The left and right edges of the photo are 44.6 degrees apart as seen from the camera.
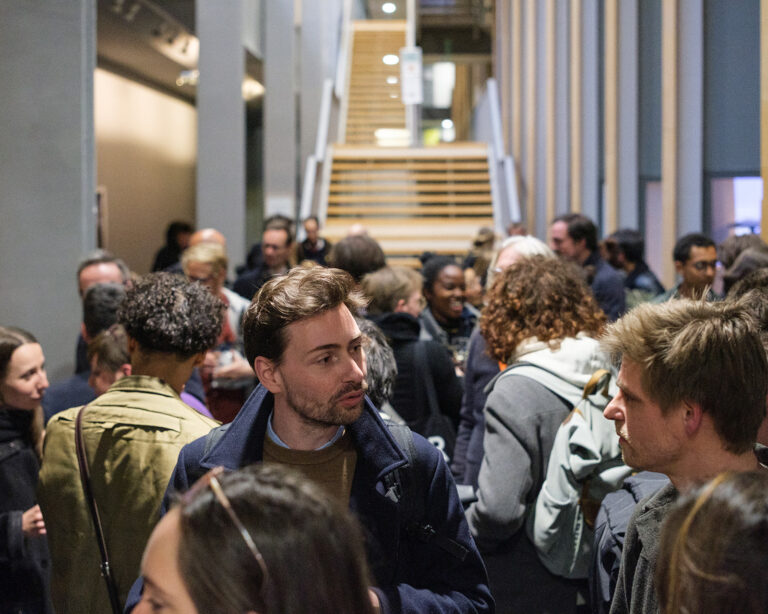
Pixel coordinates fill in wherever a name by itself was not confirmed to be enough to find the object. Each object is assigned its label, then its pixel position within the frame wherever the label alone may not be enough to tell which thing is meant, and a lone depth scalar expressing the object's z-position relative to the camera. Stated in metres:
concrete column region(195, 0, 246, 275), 11.00
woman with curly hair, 2.88
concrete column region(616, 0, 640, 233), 10.78
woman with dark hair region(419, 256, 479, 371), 5.20
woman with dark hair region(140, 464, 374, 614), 1.12
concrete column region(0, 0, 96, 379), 6.04
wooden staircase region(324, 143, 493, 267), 15.30
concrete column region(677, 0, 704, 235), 8.87
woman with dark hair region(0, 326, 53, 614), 2.80
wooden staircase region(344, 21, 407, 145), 20.55
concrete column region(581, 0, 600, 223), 13.12
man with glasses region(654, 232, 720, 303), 5.75
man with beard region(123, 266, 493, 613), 1.95
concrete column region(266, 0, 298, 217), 14.25
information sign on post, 19.30
